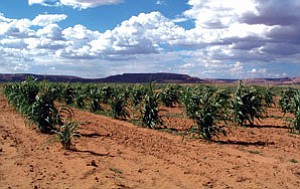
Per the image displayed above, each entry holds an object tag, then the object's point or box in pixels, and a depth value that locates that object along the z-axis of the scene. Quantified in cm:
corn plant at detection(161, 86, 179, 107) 3431
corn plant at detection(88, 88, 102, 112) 2894
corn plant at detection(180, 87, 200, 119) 1554
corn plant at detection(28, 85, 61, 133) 1502
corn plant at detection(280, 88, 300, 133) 1681
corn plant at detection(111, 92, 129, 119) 2322
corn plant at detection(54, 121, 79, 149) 1210
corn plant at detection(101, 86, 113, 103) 3309
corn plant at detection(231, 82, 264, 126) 2017
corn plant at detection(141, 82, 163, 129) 1841
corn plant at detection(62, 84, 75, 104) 3647
